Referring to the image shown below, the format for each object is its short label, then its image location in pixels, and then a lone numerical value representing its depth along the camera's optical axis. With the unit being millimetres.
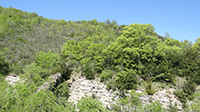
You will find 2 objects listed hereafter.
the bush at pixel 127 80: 18880
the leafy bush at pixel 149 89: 17684
